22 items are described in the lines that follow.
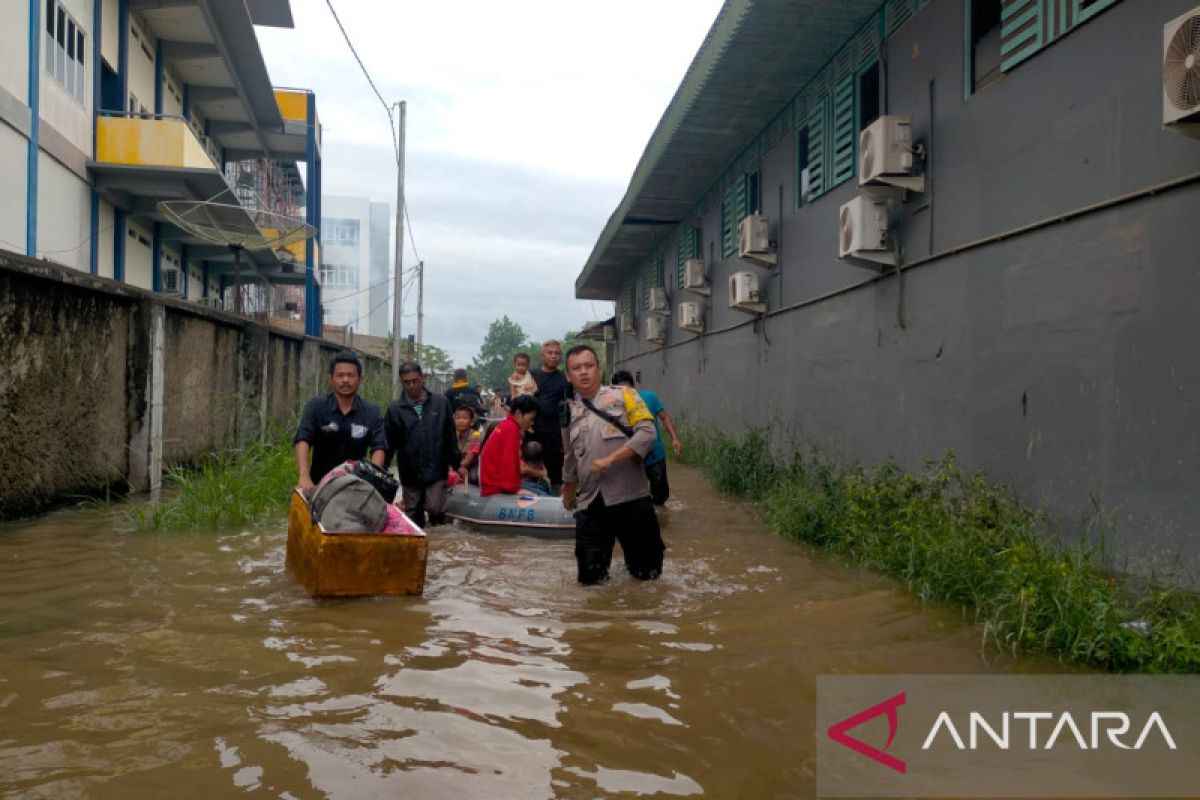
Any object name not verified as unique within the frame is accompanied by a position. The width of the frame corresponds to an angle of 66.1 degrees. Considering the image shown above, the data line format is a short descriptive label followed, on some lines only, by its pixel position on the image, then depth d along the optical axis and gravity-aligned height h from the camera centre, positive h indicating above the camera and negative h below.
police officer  5.65 -0.39
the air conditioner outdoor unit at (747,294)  12.49 +1.63
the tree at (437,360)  58.71 +3.52
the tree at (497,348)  89.62 +6.29
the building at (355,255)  76.88 +13.30
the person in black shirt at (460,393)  12.14 +0.25
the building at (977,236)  5.09 +1.41
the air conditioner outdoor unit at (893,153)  8.06 +2.30
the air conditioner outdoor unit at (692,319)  16.58 +1.70
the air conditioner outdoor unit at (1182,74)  4.44 +1.69
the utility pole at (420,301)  39.53 +4.93
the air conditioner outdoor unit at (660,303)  20.56 +2.47
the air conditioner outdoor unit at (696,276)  16.17 +2.42
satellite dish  16.61 +3.60
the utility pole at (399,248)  21.59 +3.84
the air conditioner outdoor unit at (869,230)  8.45 +1.70
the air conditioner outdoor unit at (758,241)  12.15 +2.28
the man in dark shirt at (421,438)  7.73 -0.24
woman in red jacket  8.64 -0.48
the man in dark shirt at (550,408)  9.63 +0.04
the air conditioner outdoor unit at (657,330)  21.11 +1.90
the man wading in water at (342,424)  6.48 -0.11
